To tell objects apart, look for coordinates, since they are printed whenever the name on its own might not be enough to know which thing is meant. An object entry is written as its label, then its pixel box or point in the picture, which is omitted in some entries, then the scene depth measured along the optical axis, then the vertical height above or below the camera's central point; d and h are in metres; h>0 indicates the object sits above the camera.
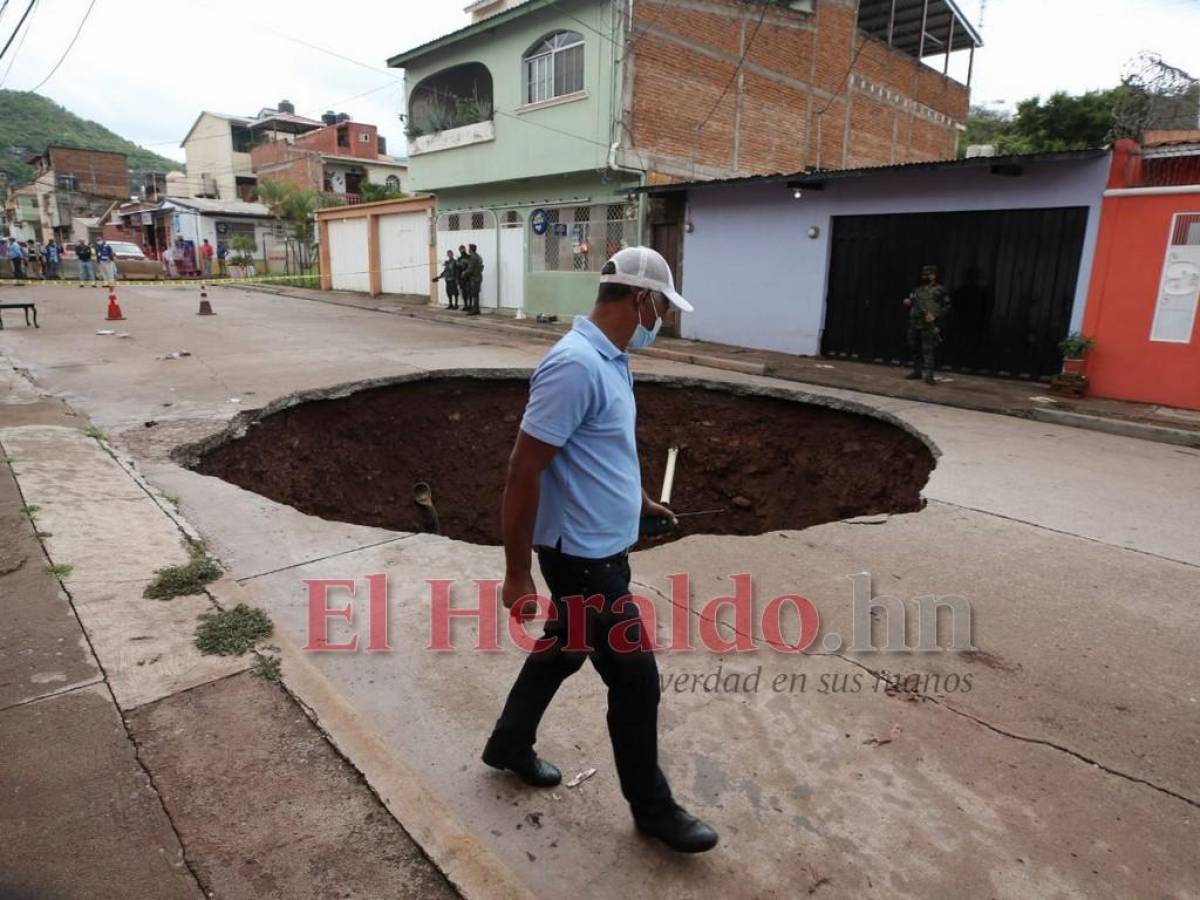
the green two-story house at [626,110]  15.23 +4.11
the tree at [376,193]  34.50 +3.88
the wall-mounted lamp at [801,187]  12.47 +1.75
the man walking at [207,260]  34.91 +0.45
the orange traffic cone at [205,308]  17.34 -0.88
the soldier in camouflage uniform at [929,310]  10.24 -0.20
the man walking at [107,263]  30.08 +0.13
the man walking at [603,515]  1.97 -0.64
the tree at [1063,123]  21.19 +5.12
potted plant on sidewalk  9.41 -0.63
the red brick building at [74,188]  51.72 +5.59
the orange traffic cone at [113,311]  15.79 -0.94
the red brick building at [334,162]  41.66 +6.39
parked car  32.66 +0.11
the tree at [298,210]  34.53 +2.89
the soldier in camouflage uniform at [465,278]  19.23 +0.03
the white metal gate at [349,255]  25.64 +0.70
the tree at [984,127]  27.61 +7.26
